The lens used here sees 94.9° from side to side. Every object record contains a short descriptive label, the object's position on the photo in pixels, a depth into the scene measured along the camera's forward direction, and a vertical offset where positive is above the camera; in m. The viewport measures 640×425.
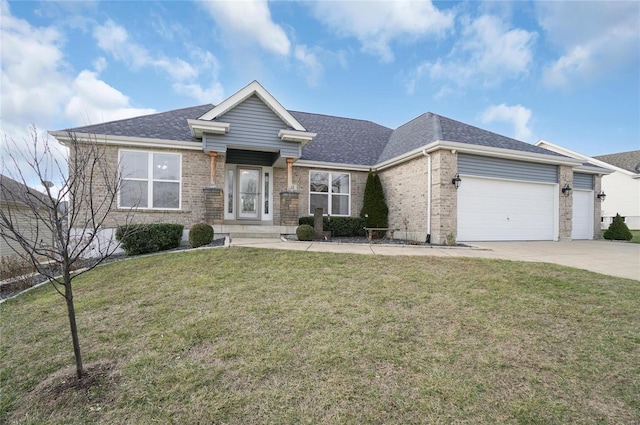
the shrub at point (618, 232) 13.98 -0.60
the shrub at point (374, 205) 13.07 +0.52
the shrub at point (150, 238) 8.36 -0.71
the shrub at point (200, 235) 8.96 -0.62
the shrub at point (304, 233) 10.55 -0.62
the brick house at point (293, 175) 10.63 +1.66
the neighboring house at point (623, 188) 24.11 +2.64
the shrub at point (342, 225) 12.60 -0.38
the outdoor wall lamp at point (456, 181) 10.34 +1.29
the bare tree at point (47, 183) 2.70 +0.31
